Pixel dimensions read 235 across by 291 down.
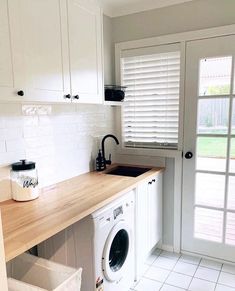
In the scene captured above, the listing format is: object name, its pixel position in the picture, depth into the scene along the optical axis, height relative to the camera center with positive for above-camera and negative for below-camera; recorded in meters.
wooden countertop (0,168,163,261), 1.23 -0.59
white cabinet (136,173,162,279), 2.17 -0.98
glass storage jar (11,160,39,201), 1.69 -0.46
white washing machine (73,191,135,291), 1.58 -0.90
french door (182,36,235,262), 2.25 -0.36
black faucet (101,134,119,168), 2.55 -0.36
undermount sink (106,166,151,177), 2.61 -0.64
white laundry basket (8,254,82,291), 1.30 -0.90
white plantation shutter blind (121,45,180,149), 2.46 +0.13
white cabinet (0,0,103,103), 1.34 +0.36
